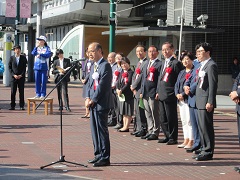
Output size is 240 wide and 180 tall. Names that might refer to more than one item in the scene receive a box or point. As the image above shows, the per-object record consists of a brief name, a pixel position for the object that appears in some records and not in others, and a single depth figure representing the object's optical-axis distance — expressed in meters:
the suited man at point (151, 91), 14.69
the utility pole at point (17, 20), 37.03
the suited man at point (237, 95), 10.78
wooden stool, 20.25
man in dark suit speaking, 11.45
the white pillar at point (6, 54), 33.28
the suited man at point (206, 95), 11.84
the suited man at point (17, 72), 21.92
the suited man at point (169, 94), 13.92
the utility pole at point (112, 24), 24.58
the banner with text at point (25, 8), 37.03
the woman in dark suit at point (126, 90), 16.19
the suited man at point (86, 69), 18.08
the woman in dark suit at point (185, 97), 13.35
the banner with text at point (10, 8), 37.84
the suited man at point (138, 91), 15.35
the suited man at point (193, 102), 12.52
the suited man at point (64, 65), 21.09
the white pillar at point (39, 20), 34.19
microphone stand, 11.29
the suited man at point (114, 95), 16.88
